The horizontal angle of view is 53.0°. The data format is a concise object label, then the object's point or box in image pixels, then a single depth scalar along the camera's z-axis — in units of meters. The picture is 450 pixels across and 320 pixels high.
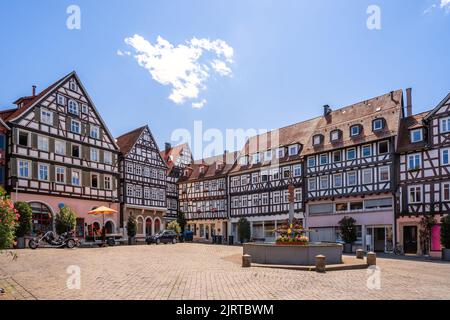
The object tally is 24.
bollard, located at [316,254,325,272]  17.03
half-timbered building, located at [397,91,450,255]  32.56
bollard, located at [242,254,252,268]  18.19
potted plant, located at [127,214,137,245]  45.56
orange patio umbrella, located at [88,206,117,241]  34.14
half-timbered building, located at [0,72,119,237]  34.44
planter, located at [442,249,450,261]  28.95
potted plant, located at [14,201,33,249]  30.97
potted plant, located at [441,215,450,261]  29.03
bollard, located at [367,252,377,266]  19.97
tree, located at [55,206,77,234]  35.09
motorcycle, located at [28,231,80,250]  28.75
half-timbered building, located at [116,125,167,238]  47.19
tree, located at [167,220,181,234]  47.81
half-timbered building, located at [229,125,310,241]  45.34
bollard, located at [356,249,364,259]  22.80
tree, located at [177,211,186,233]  60.47
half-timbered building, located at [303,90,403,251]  36.34
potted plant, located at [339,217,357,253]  37.03
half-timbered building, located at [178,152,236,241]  55.44
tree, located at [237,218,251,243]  49.09
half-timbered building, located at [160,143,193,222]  60.69
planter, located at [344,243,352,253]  35.09
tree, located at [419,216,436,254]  32.16
